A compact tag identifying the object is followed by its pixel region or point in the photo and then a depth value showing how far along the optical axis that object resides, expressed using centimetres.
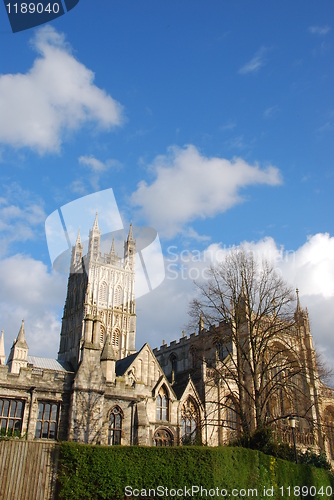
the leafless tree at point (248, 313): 2358
